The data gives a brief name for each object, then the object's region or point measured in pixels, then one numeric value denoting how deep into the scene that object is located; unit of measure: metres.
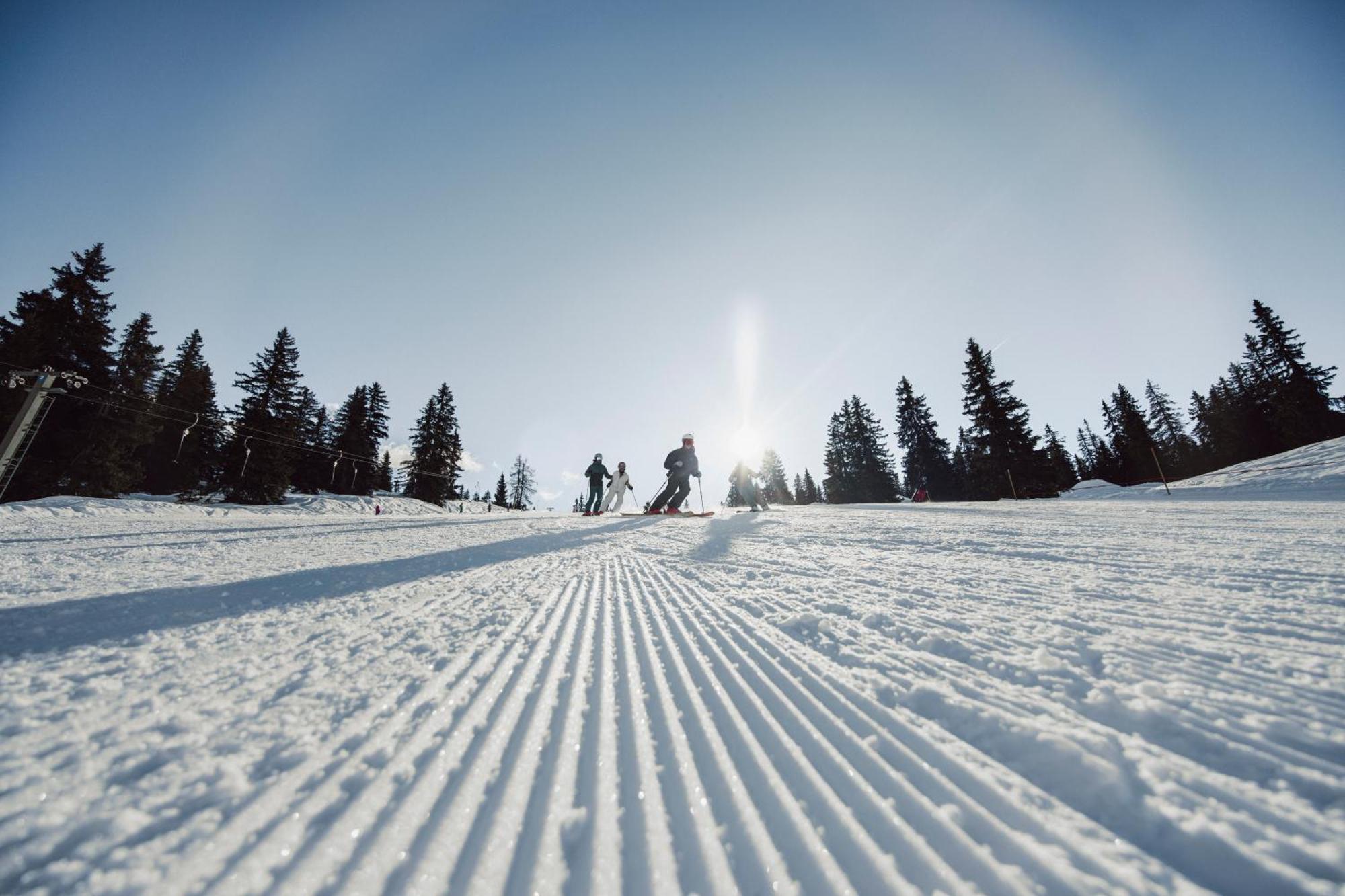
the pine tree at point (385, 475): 45.88
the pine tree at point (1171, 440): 43.78
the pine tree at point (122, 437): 18.62
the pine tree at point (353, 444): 35.09
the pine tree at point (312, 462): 32.97
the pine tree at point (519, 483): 68.19
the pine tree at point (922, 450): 37.38
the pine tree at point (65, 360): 17.44
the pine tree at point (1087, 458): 50.07
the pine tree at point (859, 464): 39.69
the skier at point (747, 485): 12.95
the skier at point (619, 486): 15.97
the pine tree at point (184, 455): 27.36
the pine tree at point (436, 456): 35.72
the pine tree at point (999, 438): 28.33
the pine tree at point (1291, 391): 30.06
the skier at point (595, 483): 15.40
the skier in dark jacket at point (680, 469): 13.25
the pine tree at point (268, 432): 23.19
